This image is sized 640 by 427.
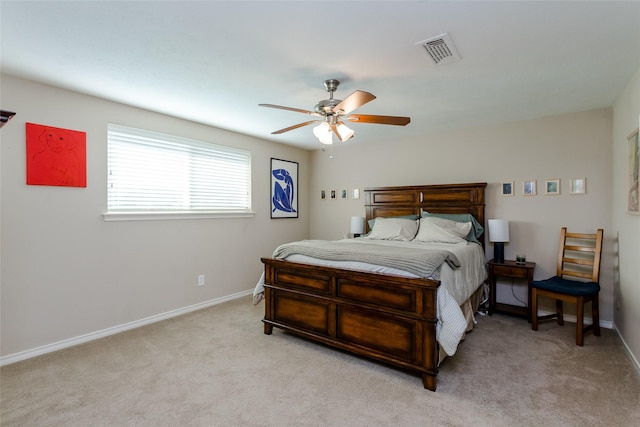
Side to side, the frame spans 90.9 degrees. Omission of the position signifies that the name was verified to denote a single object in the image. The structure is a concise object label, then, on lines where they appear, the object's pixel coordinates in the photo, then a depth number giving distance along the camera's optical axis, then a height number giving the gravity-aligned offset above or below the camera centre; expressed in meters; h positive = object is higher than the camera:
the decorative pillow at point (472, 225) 3.77 -0.17
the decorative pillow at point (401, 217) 4.25 -0.08
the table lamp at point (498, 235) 3.59 -0.27
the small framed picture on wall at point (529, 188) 3.66 +0.27
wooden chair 2.81 -0.70
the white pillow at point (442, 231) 3.65 -0.23
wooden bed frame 2.18 -0.80
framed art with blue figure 4.90 +0.37
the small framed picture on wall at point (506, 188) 3.80 +0.28
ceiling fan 2.42 +0.76
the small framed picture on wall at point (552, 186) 3.52 +0.28
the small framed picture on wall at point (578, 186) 3.38 +0.27
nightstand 3.35 -0.70
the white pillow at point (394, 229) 3.92 -0.23
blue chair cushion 2.82 -0.71
